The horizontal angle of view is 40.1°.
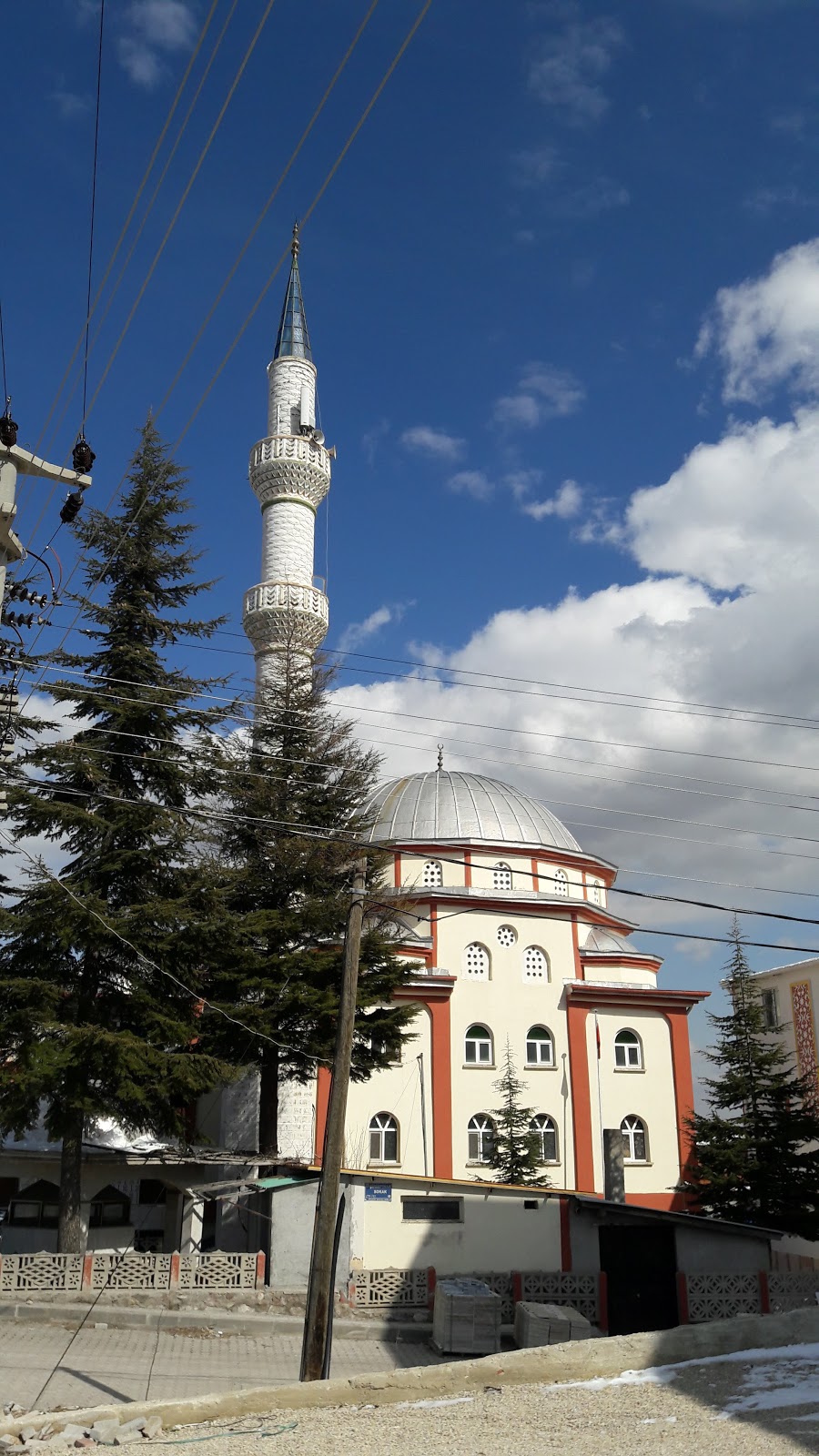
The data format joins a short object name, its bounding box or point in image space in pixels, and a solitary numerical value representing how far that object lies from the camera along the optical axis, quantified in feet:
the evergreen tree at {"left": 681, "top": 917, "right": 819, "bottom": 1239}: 82.38
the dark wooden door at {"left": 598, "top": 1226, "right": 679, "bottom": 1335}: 59.26
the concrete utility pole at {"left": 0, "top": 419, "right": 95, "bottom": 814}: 39.93
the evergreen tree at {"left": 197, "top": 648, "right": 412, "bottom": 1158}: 69.15
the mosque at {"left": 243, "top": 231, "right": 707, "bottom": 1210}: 87.86
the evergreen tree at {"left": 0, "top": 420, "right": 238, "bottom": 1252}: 58.80
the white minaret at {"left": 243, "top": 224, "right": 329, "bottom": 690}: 107.14
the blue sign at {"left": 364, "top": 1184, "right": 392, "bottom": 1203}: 64.59
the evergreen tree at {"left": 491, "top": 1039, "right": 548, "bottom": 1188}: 80.84
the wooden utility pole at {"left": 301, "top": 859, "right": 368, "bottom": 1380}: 36.65
